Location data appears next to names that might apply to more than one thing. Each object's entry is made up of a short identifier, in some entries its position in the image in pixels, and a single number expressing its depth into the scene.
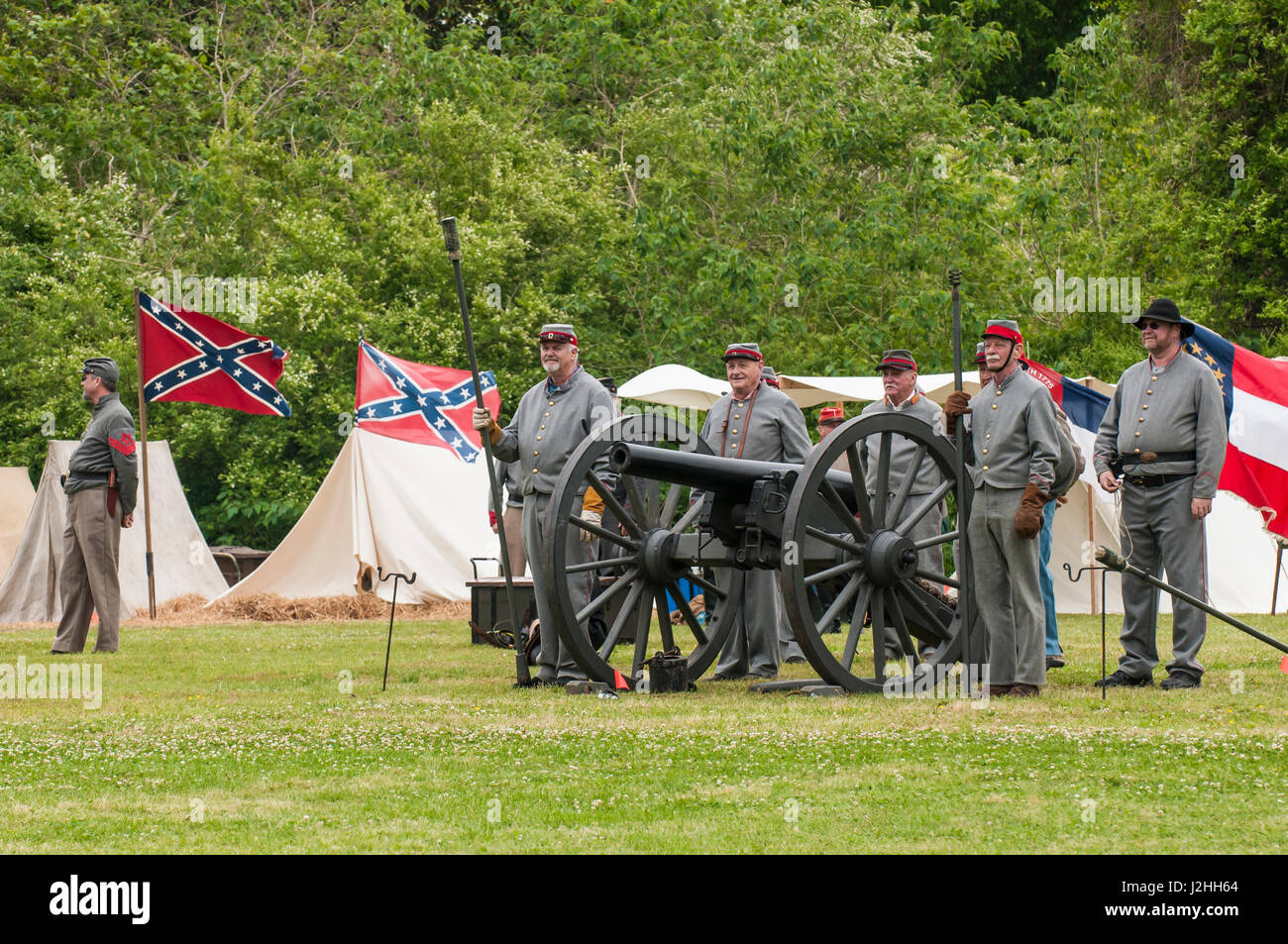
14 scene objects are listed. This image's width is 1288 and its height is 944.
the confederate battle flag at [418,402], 32.34
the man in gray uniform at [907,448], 18.42
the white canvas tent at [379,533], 32.09
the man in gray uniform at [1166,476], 16.37
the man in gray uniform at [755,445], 18.03
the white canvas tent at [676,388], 31.06
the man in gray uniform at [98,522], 22.58
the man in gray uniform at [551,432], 17.30
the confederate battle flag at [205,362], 29.61
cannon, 15.28
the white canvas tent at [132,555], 30.45
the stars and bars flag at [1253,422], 18.48
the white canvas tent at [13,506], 33.69
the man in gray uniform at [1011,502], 15.74
